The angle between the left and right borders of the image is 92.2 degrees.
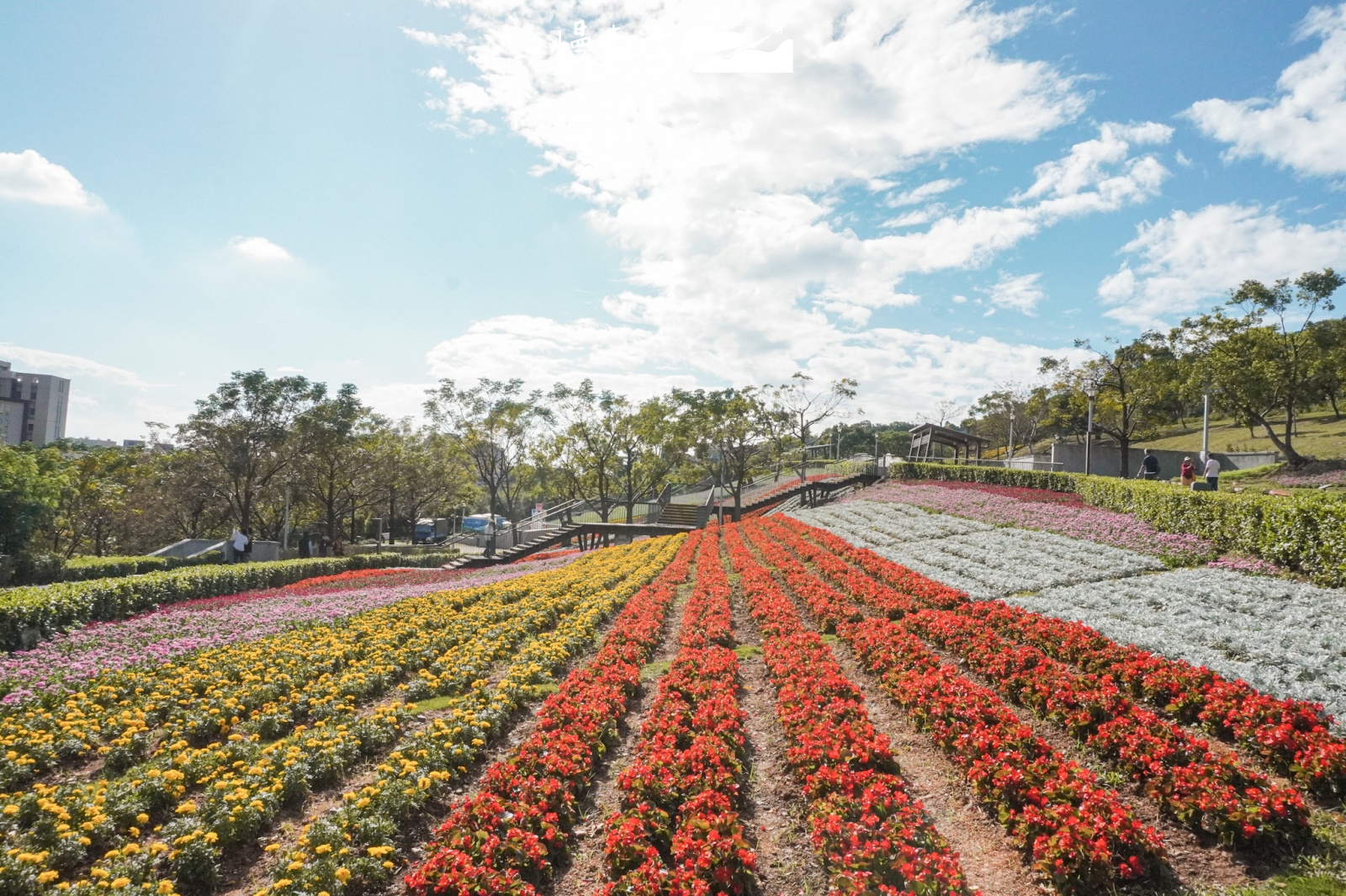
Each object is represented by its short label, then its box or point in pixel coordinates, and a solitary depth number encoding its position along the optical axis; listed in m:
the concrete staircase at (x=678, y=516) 37.97
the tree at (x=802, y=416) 46.53
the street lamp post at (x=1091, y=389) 36.69
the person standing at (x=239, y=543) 23.80
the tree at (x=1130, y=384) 34.84
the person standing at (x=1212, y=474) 19.08
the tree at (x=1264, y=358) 27.80
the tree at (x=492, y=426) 37.59
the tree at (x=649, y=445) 40.41
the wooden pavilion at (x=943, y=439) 38.50
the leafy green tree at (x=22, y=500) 20.55
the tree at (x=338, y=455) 32.34
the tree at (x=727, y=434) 36.28
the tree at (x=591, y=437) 40.12
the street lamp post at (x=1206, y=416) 24.52
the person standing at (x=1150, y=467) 23.47
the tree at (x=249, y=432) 29.48
